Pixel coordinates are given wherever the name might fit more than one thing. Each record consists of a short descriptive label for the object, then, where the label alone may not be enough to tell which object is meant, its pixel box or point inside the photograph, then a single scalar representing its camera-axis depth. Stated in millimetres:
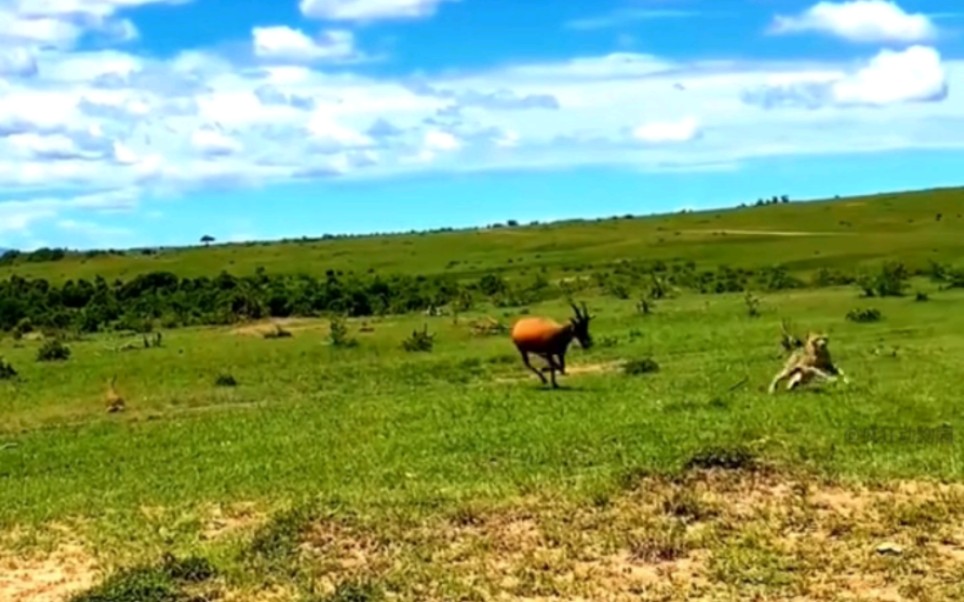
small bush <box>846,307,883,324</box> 36219
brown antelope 25969
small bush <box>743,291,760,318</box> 40250
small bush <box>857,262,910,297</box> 42906
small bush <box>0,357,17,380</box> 32844
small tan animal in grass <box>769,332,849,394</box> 23000
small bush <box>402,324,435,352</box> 35656
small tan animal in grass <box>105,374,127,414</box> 27688
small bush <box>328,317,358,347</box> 36650
